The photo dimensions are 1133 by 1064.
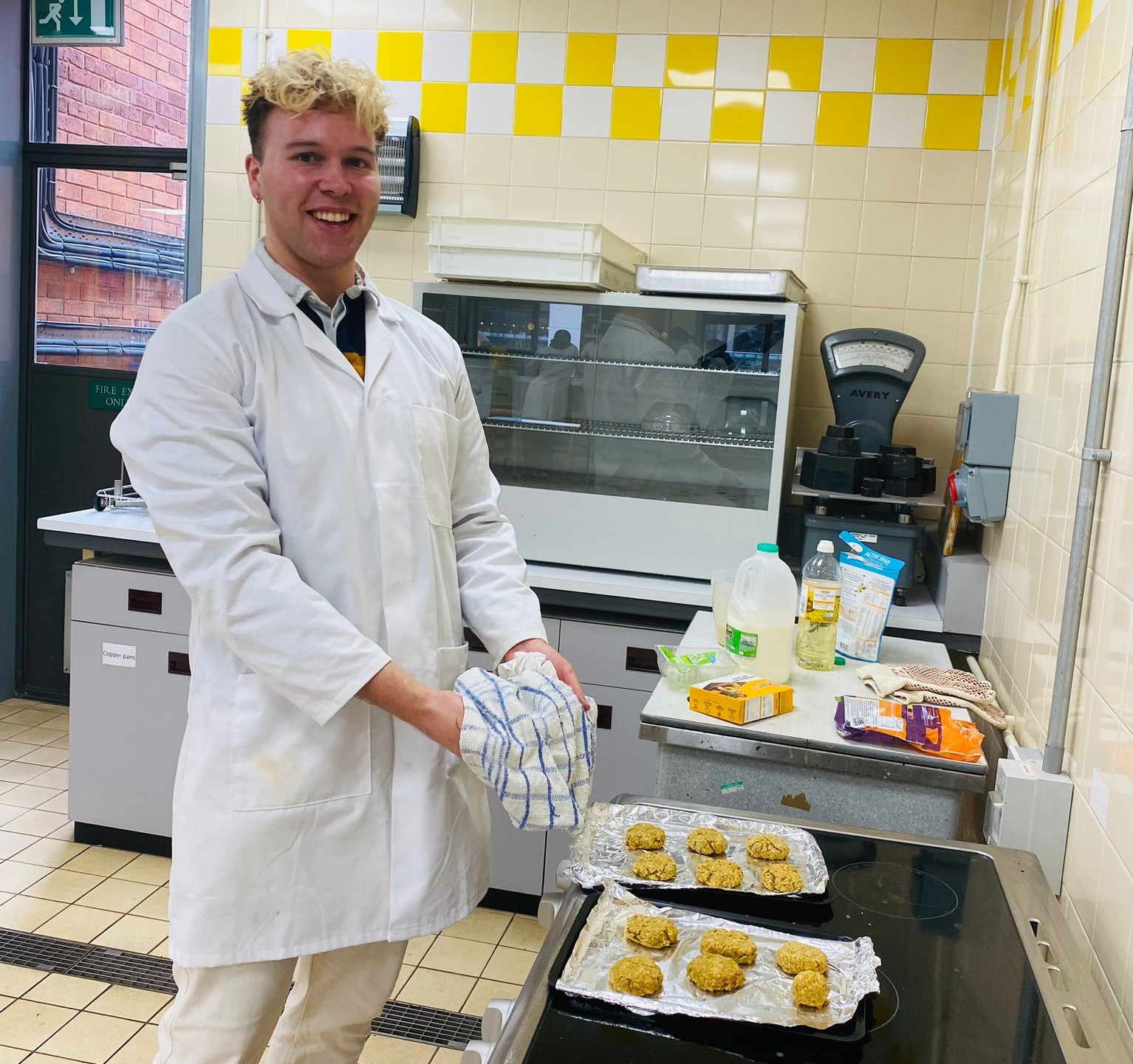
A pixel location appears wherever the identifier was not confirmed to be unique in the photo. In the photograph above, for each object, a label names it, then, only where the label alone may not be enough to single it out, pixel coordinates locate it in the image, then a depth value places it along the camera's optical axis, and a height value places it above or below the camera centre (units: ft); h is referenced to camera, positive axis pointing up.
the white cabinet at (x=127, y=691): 10.49 -3.08
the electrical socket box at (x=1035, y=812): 5.44 -1.90
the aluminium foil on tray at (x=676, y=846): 4.35 -1.85
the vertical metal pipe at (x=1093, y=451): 5.11 -0.07
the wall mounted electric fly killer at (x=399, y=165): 11.58 +2.40
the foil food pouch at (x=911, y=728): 5.81 -1.64
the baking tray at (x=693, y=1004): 3.44 -1.93
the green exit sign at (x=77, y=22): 13.15 +4.24
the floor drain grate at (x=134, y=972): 8.15 -4.75
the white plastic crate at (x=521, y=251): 9.61 +1.30
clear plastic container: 6.73 -1.59
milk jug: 6.84 -1.28
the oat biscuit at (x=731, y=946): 3.79 -1.86
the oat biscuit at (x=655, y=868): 4.30 -1.82
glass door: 14.33 +1.51
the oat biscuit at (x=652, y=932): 3.86 -1.87
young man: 4.93 -1.11
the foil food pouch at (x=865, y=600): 7.44 -1.22
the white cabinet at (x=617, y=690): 9.68 -2.53
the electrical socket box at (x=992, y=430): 7.72 +0.00
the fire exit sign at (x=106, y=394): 14.53 -0.32
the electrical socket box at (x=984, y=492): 7.82 -0.45
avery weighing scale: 9.16 -0.08
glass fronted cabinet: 9.93 -0.11
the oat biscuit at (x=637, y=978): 3.57 -1.88
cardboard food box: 6.06 -1.61
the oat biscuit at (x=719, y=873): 4.30 -1.83
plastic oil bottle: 7.16 -1.35
